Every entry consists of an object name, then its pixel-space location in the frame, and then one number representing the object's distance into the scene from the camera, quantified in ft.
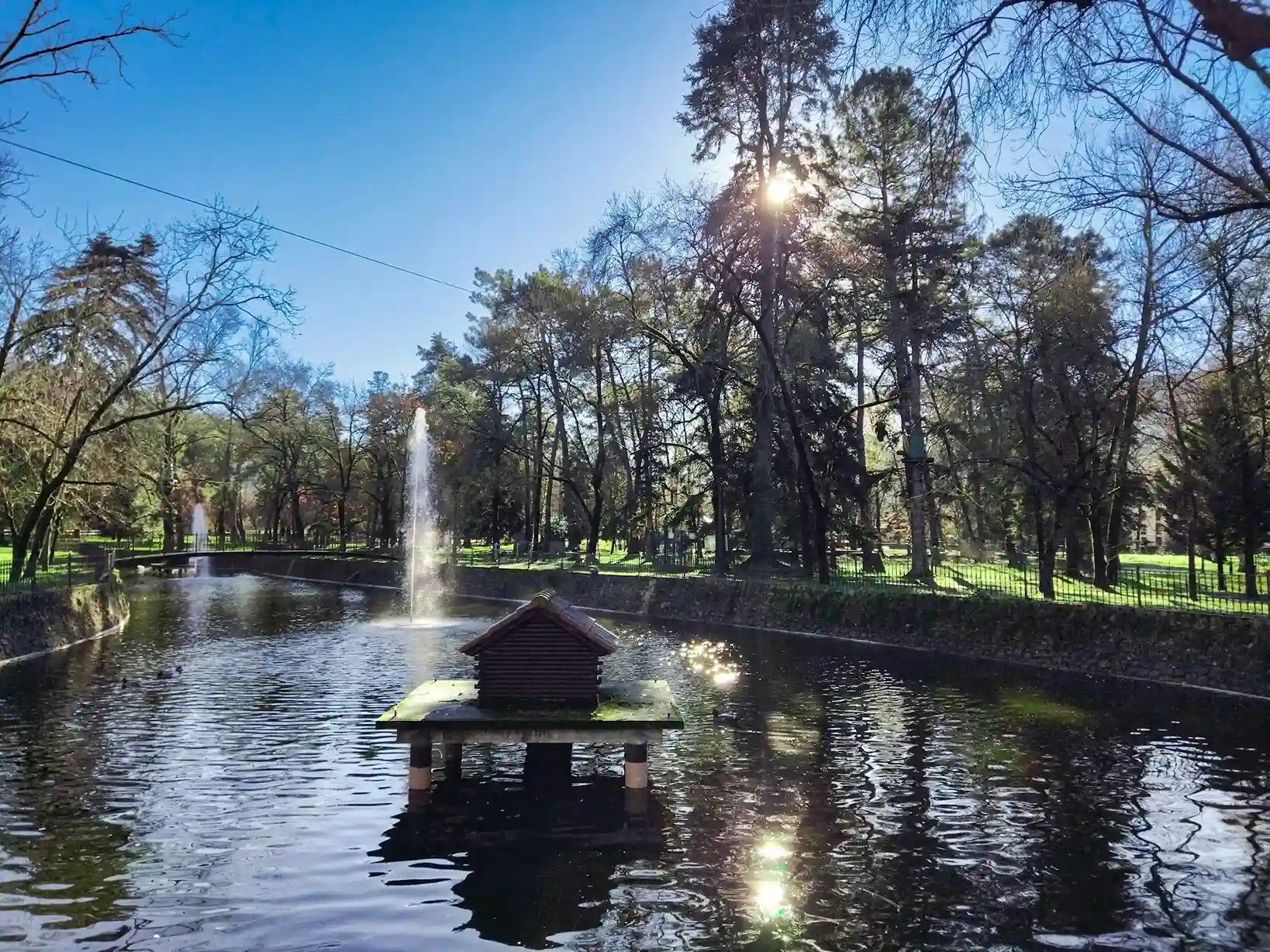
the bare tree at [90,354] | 82.58
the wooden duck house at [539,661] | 38.78
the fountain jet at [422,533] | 149.38
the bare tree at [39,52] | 32.76
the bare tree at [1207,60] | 19.99
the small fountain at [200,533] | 210.18
